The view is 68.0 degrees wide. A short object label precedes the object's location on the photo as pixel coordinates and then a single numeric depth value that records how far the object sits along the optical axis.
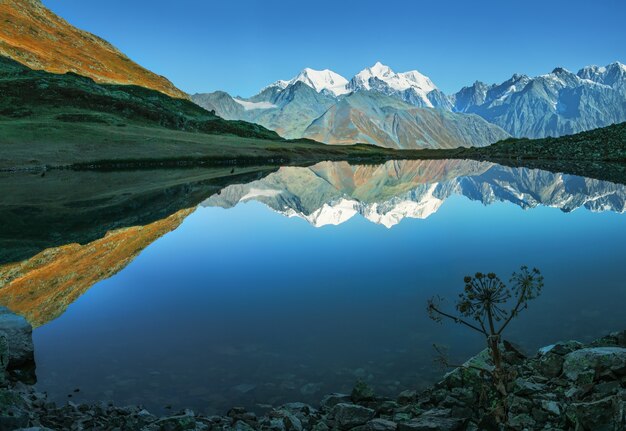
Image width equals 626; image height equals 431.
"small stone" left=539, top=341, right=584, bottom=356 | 13.58
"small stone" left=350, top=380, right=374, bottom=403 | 12.39
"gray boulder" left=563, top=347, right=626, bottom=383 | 10.90
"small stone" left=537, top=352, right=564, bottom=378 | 12.48
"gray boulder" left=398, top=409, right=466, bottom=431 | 9.88
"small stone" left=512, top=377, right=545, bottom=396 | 11.31
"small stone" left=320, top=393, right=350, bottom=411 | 12.39
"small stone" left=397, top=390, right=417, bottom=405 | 12.39
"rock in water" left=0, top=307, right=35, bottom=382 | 14.88
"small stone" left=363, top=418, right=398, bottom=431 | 10.27
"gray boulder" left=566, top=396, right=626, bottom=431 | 8.23
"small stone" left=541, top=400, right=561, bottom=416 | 10.10
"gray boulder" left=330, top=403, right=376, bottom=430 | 10.98
